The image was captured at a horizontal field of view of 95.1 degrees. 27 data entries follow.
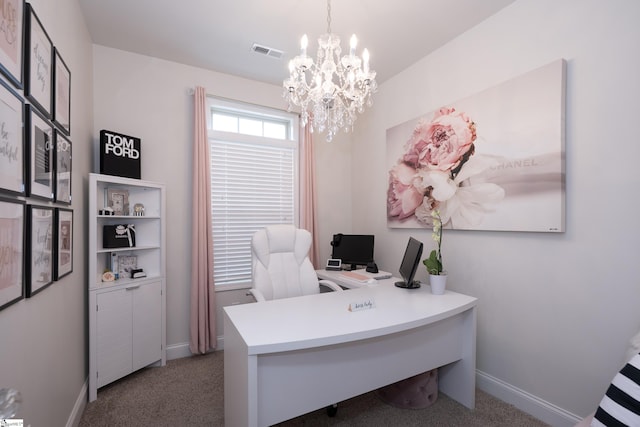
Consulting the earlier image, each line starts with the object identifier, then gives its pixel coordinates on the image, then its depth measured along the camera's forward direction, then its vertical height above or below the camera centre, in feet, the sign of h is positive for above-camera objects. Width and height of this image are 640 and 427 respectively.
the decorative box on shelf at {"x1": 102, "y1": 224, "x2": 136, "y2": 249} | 8.02 -0.71
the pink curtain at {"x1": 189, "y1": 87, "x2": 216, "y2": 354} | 9.30 -1.15
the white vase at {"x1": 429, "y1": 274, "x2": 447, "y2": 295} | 6.85 -1.67
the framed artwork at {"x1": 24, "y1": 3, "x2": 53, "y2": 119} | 4.07 +2.22
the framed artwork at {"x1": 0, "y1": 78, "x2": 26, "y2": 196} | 3.38 +0.84
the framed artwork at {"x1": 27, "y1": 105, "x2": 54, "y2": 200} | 4.09 +0.85
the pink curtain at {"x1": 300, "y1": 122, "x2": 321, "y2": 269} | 11.33 +0.83
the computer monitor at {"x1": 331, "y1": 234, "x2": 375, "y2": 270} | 10.55 -1.37
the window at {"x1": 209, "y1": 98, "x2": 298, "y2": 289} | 10.25 +1.20
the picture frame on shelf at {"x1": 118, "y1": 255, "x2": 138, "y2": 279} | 8.46 -1.59
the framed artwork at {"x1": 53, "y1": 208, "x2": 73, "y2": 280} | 5.13 -0.62
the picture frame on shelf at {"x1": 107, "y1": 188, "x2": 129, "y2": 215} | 8.42 +0.30
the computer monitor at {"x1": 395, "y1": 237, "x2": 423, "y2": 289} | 7.00 -1.31
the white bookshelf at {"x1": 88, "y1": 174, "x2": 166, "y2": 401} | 7.22 -2.25
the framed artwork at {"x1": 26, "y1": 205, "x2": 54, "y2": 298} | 4.03 -0.57
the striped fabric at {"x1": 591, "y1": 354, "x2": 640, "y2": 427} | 3.14 -2.09
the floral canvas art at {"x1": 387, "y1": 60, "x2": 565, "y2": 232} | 6.14 +1.34
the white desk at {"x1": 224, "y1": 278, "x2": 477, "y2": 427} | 4.41 -2.40
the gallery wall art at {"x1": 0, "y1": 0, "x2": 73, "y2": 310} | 3.48 +0.76
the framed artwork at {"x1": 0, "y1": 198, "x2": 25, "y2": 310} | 3.37 -0.50
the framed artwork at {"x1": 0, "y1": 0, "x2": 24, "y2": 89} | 3.45 +2.12
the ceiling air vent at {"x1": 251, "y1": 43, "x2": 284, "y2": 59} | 8.67 +4.87
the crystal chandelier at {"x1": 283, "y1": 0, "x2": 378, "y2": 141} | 5.82 +2.68
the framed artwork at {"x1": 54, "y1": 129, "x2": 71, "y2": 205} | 5.21 +0.81
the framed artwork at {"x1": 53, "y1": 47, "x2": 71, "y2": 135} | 5.16 +2.22
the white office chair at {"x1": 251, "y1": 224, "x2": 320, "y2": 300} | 7.61 -1.40
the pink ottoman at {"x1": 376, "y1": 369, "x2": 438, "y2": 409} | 6.69 -4.17
